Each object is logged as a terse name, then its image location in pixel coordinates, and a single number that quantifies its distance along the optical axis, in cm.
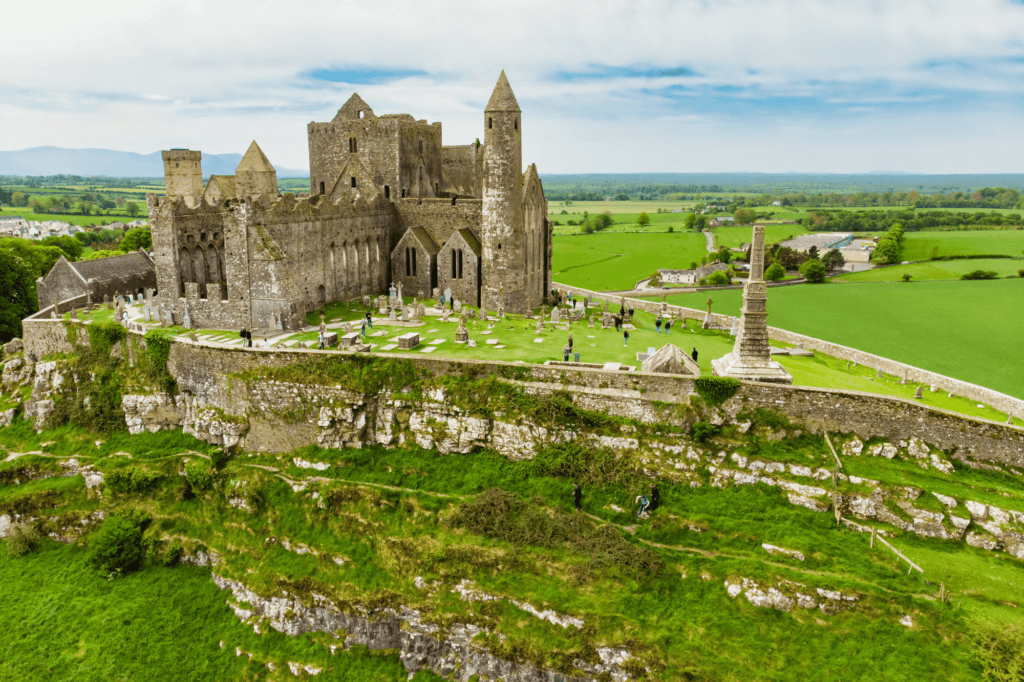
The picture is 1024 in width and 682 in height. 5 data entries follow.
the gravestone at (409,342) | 3294
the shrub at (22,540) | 3011
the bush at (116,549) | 2886
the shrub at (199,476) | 3084
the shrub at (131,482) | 3139
